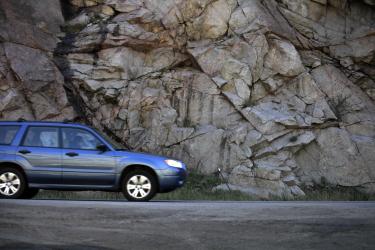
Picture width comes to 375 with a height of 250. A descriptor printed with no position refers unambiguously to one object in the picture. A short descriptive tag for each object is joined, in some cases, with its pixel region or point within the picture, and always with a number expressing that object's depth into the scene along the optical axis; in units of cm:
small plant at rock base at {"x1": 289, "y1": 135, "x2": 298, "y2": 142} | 2297
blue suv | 1127
